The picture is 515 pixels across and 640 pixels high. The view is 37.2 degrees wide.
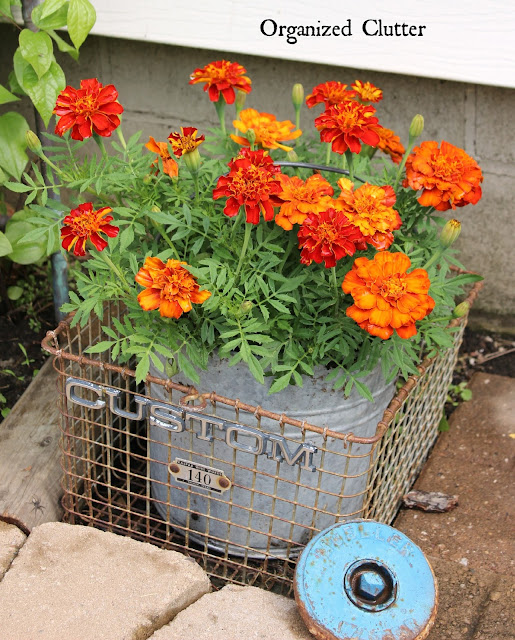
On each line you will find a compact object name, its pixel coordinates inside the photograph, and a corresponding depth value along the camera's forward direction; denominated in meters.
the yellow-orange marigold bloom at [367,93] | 1.60
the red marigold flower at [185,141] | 1.40
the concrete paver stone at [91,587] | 1.47
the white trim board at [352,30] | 2.04
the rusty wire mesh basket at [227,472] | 1.53
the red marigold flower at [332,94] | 1.56
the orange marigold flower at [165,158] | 1.49
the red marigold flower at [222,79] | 1.56
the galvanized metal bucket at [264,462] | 1.52
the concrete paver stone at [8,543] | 1.63
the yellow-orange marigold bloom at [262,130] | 1.53
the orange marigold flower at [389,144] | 1.62
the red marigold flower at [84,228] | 1.32
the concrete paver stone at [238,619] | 1.45
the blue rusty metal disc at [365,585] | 1.39
